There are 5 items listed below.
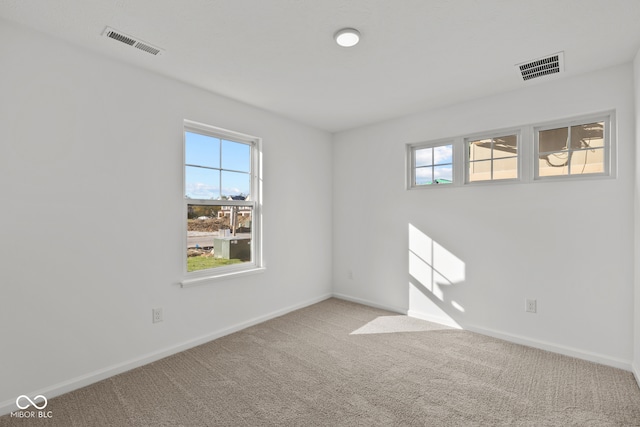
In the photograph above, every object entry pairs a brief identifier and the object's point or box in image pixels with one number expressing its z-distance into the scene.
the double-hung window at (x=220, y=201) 3.14
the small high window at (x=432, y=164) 3.70
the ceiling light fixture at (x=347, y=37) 2.12
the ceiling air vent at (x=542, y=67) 2.53
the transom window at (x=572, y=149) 2.80
